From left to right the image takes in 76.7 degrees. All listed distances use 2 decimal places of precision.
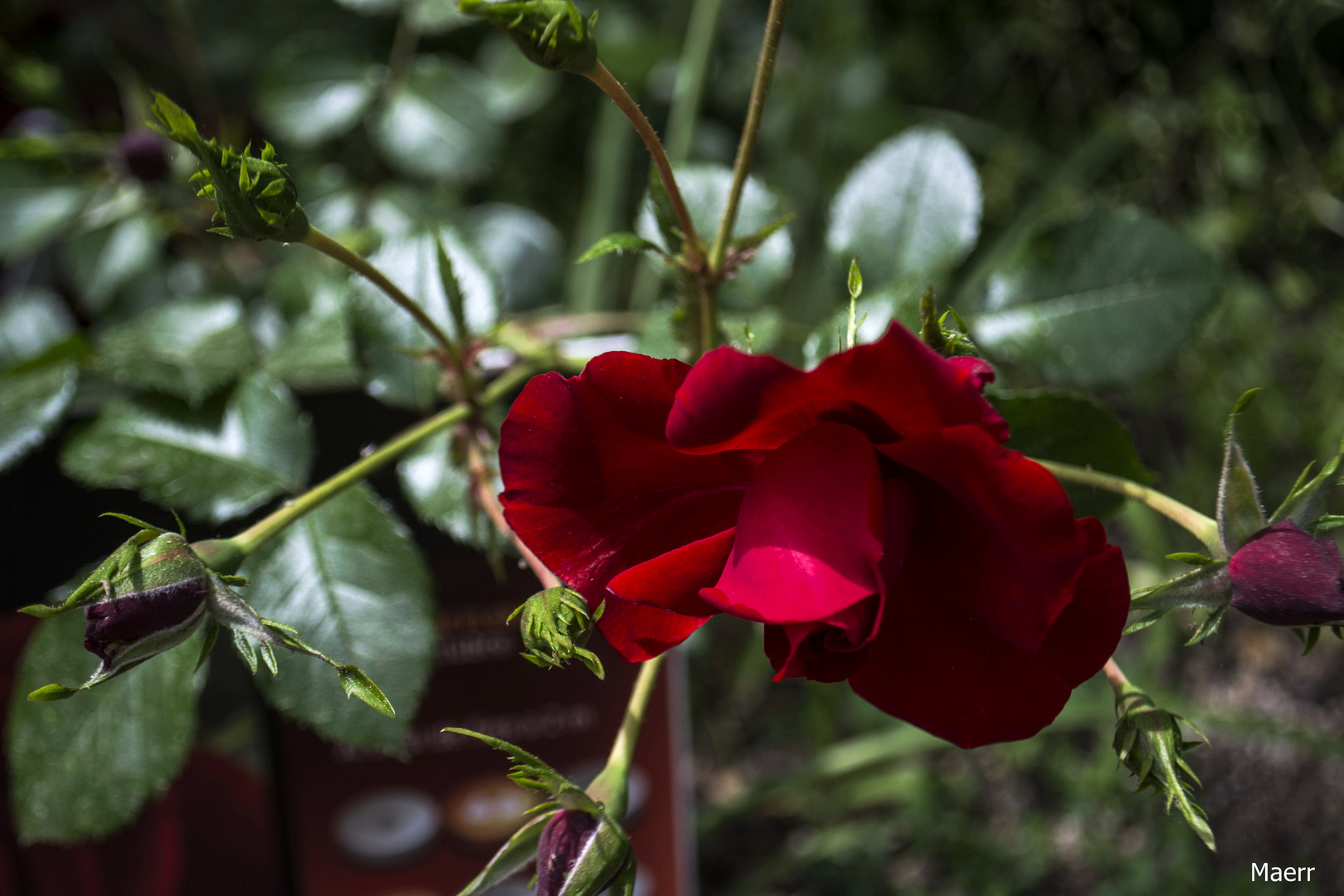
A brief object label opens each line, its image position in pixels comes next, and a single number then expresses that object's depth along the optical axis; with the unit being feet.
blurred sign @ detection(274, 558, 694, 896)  1.46
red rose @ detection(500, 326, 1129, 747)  0.51
